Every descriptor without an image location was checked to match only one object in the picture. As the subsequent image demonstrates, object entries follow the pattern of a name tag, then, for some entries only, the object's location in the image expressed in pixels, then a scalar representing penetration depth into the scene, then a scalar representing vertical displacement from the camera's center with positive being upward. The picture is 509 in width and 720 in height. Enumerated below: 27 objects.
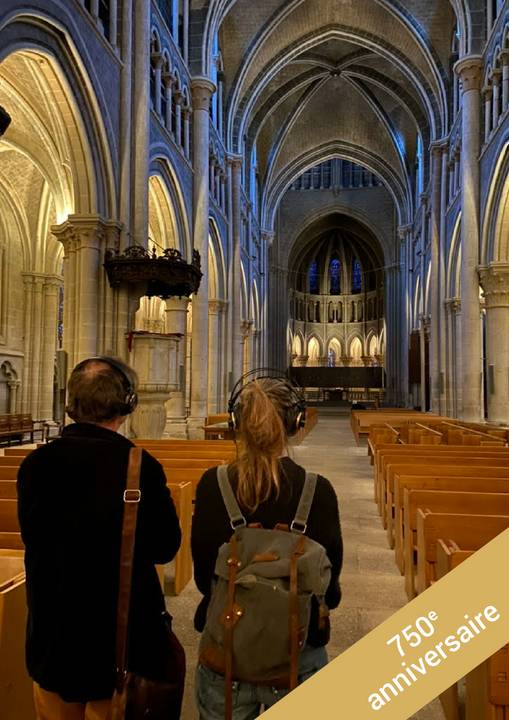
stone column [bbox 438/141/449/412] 20.75 +3.86
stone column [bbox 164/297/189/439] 15.32 +0.34
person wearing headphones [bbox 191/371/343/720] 1.69 -0.38
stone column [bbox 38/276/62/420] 19.36 +1.09
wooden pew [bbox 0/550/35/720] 2.32 -1.14
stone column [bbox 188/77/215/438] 17.55 +4.54
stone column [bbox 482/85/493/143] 15.97 +7.66
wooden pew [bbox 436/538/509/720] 2.14 -1.18
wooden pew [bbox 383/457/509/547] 5.36 -0.84
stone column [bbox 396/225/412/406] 32.91 +4.53
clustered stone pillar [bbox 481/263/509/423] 15.34 +1.23
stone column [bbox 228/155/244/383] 23.42 +4.66
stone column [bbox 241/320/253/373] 28.20 +2.20
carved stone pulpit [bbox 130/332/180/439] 10.51 +0.14
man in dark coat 1.63 -0.54
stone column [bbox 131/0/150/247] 12.11 +5.45
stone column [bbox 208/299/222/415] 21.45 +0.44
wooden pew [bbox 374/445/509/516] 6.11 -0.86
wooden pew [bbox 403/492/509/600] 4.09 -0.89
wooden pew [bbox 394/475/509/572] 4.68 -0.86
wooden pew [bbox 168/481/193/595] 4.36 -1.26
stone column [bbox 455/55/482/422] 16.42 +4.17
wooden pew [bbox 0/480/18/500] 4.39 -0.83
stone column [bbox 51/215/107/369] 10.68 +1.75
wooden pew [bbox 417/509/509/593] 3.34 -0.88
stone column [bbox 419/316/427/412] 26.00 +1.09
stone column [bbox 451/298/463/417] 19.48 +0.97
